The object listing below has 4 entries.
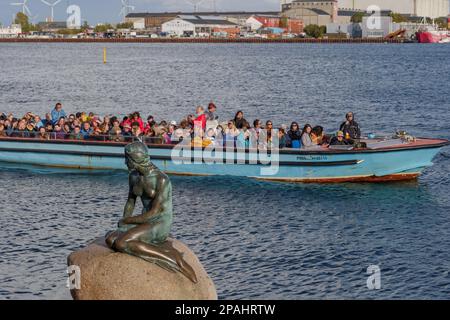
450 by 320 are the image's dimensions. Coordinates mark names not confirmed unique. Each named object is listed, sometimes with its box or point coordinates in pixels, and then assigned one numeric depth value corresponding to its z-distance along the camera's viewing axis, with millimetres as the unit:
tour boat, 32188
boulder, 14305
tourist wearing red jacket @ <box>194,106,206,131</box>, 32056
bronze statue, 14453
